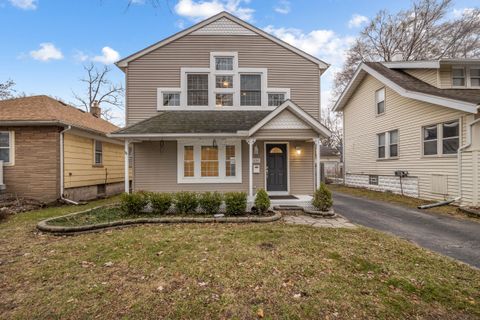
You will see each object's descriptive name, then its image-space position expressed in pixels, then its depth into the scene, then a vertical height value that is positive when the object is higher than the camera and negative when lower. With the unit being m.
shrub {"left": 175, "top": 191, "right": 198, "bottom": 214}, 7.80 -1.42
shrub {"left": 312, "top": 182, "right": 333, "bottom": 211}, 7.89 -1.37
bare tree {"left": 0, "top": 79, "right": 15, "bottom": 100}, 18.45 +6.02
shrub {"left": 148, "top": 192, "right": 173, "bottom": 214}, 7.79 -1.38
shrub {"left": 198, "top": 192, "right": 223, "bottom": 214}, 7.75 -1.41
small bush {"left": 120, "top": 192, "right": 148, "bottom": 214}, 7.67 -1.40
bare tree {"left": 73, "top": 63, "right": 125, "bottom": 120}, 26.27 +8.45
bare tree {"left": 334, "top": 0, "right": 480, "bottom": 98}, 18.55 +11.35
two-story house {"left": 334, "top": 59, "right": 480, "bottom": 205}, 8.70 +1.54
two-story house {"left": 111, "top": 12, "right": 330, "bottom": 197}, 9.65 +2.75
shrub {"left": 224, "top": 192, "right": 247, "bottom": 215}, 7.50 -1.38
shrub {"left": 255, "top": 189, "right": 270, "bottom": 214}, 7.54 -1.35
